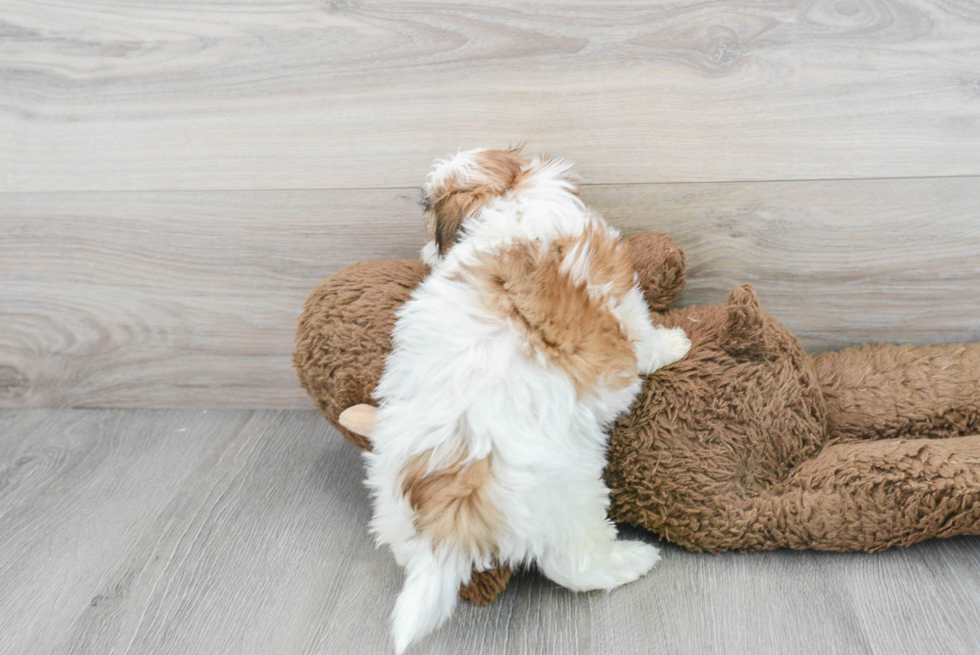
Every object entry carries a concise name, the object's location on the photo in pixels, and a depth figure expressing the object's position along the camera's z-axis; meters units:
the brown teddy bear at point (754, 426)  0.88
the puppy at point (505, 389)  0.76
